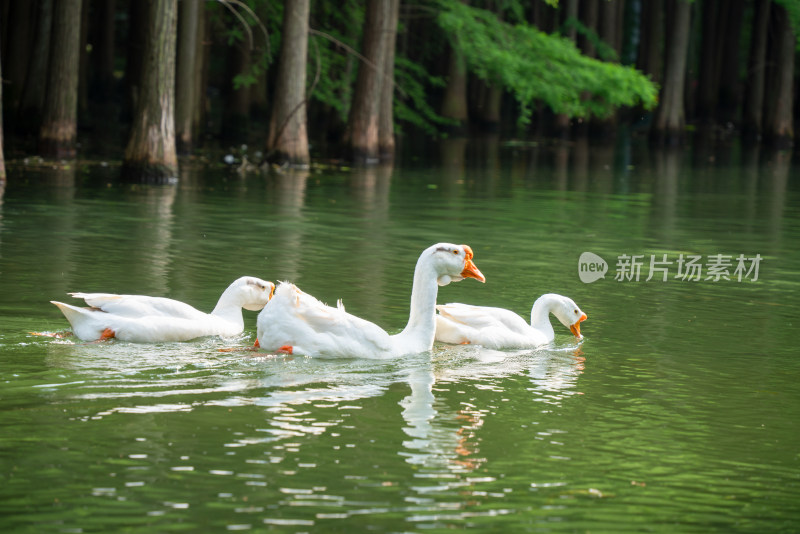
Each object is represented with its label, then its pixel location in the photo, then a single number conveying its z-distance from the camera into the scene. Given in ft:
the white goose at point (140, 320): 29.35
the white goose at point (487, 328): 31.30
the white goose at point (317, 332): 28.40
